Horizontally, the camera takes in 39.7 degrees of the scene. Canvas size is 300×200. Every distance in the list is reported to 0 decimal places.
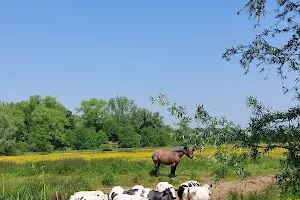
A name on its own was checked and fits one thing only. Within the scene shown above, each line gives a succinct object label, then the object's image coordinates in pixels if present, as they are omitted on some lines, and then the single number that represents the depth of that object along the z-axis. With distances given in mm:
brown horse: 21838
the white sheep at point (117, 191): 12544
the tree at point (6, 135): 59275
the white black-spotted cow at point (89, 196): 11844
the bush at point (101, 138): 72812
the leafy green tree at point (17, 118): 80625
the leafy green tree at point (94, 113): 90375
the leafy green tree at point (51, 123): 80875
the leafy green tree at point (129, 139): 71431
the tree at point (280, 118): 6535
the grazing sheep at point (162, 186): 13873
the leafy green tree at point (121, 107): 99075
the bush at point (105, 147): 62384
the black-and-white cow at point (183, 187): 14641
